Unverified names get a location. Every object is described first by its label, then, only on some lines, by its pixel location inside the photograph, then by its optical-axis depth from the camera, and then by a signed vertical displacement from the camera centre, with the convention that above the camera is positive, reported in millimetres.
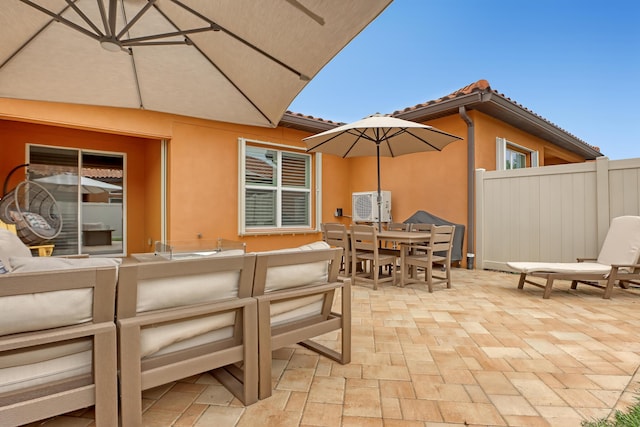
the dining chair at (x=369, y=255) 4149 -541
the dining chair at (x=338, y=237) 4406 -310
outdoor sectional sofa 1160 -462
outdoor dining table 3990 -282
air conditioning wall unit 6543 +169
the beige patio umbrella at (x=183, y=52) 1902 +1151
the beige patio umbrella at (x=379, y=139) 4297 +1112
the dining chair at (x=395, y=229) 4648 -237
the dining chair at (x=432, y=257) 4055 -575
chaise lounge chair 3723 -622
